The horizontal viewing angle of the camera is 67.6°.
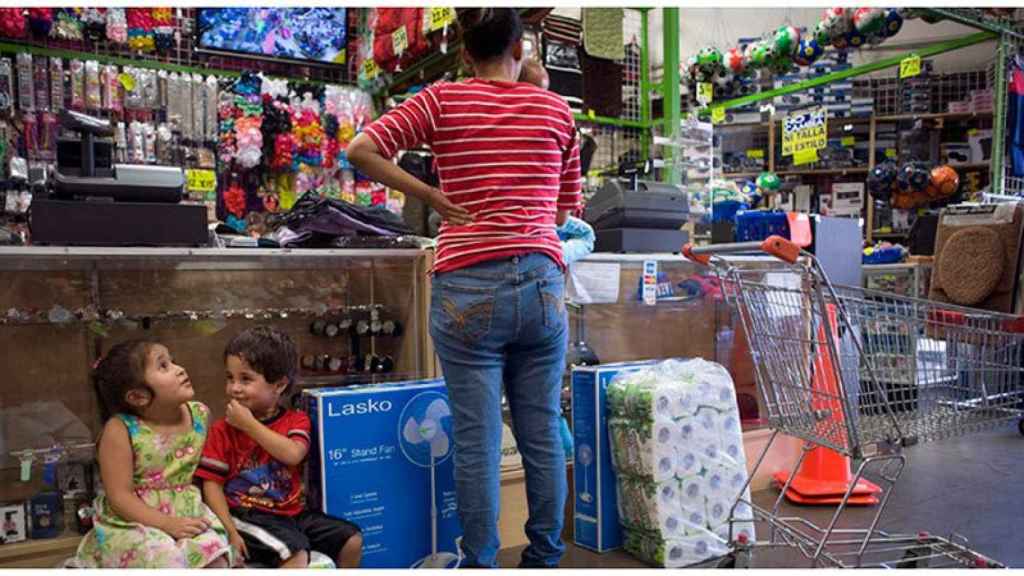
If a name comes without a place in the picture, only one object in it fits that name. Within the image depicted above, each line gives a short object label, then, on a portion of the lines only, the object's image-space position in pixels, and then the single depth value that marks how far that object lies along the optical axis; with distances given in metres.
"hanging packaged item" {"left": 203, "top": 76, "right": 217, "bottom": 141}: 4.62
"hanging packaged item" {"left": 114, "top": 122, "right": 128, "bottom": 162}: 4.36
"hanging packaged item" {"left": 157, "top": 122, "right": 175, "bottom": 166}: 4.47
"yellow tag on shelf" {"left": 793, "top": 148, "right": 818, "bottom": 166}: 6.48
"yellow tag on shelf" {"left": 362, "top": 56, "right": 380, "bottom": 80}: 4.93
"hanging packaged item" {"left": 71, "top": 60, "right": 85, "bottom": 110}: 4.27
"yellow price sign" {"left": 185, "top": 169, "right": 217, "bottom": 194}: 4.57
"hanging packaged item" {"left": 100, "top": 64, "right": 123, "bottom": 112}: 4.34
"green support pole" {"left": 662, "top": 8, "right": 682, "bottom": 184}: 4.86
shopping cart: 2.20
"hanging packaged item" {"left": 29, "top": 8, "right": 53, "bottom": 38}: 4.11
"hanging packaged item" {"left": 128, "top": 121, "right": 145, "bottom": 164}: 4.39
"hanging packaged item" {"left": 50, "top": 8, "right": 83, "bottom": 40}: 4.22
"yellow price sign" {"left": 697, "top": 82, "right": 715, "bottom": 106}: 7.06
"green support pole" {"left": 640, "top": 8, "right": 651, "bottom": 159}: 5.95
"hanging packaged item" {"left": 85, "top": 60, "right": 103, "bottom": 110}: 4.29
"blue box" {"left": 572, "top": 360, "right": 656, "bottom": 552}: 2.61
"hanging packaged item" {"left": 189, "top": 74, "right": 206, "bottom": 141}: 4.58
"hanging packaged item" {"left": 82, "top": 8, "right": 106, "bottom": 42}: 4.29
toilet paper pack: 2.47
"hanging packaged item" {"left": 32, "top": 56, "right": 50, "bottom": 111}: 4.18
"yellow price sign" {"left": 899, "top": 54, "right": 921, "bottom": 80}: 6.00
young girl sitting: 1.78
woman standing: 1.88
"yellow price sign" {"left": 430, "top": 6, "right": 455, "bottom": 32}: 3.91
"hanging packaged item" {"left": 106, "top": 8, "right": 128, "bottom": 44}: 4.35
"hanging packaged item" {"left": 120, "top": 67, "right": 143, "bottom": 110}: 4.41
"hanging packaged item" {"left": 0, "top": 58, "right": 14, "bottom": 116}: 4.04
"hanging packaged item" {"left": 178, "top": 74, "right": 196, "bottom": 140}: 4.55
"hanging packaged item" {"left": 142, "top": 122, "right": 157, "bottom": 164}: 4.42
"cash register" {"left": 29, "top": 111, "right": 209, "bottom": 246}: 2.15
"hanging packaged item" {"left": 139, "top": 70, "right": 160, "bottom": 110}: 4.46
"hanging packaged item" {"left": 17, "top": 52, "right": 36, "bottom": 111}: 4.12
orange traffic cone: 3.16
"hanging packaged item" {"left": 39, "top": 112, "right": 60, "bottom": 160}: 4.19
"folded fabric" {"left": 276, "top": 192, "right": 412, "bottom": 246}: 2.62
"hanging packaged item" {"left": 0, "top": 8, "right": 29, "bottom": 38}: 4.01
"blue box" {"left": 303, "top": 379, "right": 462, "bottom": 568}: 2.17
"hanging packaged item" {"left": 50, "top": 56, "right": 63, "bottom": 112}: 4.23
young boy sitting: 1.96
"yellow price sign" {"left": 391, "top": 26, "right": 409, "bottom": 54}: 4.37
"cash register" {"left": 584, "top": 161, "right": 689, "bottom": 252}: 3.14
